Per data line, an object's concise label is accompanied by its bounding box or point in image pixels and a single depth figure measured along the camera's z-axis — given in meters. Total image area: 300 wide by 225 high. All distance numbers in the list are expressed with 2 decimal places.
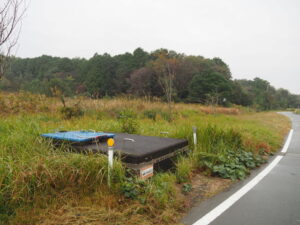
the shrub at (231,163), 4.24
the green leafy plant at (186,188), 3.44
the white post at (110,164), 2.86
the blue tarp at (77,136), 3.64
